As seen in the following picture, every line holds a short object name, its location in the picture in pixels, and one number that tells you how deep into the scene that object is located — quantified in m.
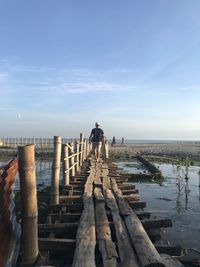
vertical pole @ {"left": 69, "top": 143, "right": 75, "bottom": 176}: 7.47
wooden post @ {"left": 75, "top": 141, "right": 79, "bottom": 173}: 8.89
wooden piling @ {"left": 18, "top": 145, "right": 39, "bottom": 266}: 3.06
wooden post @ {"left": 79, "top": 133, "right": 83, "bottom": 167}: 10.61
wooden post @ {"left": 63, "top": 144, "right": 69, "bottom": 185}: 6.42
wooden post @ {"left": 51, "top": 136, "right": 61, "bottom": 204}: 5.34
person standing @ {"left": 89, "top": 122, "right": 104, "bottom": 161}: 10.37
